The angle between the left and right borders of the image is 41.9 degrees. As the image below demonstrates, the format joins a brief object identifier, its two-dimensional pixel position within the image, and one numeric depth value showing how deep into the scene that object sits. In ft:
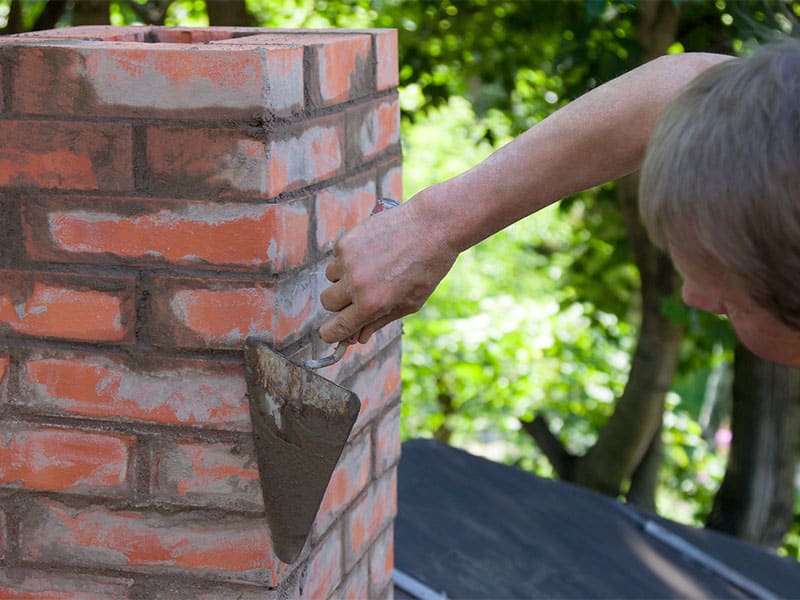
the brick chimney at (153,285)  4.22
